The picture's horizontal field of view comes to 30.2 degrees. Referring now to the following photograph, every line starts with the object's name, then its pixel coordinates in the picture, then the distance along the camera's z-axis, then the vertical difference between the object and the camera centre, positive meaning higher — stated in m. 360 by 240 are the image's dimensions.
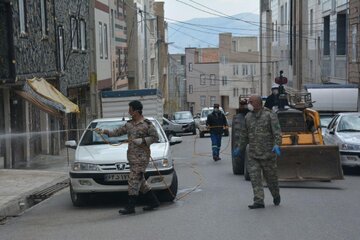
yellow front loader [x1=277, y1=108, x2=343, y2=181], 13.39 -1.86
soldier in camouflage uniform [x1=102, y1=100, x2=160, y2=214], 10.20 -1.11
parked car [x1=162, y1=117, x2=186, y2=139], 38.71 -3.26
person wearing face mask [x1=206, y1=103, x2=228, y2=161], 20.14 -1.64
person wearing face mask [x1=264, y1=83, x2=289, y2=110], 17.05 -0.73
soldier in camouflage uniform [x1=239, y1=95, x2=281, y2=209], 10.33 -1.14
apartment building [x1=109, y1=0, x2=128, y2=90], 38.88 +1.84
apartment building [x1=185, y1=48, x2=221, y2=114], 89.69 -1.09
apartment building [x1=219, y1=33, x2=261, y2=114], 84.12 +0.15
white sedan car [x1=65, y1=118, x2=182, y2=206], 10.99 -1.61
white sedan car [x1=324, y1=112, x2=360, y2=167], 15.82 -1.63
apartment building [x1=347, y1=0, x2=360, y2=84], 32.03 +1.35
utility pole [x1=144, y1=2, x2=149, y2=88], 52.67 +1.22
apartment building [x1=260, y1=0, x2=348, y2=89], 36.75 +2.18
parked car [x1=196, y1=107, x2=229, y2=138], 38.25 -3.07
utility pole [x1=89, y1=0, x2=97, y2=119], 25.30 +0.33
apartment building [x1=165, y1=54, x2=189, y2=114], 79.75 -1.57
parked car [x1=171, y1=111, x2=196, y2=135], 42.56 -3.03
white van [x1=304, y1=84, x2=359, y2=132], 23.47 -1.03
